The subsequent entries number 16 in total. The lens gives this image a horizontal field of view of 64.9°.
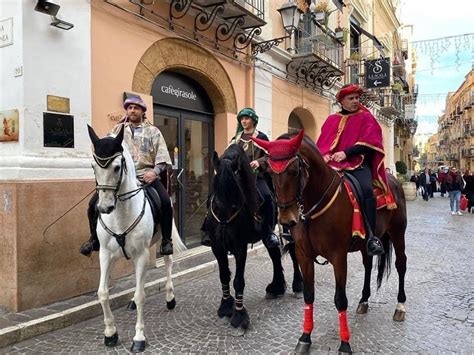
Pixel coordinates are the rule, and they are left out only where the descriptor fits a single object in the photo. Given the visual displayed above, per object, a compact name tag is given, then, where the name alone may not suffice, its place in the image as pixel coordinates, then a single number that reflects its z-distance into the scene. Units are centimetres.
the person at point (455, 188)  1509
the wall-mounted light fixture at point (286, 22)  927
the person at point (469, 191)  1577
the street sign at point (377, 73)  1483
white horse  360
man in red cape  373
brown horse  296
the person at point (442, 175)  2065
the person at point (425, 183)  2378
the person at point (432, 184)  2686
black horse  374
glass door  754
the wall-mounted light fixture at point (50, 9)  458
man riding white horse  446
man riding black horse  455
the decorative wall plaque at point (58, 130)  475
